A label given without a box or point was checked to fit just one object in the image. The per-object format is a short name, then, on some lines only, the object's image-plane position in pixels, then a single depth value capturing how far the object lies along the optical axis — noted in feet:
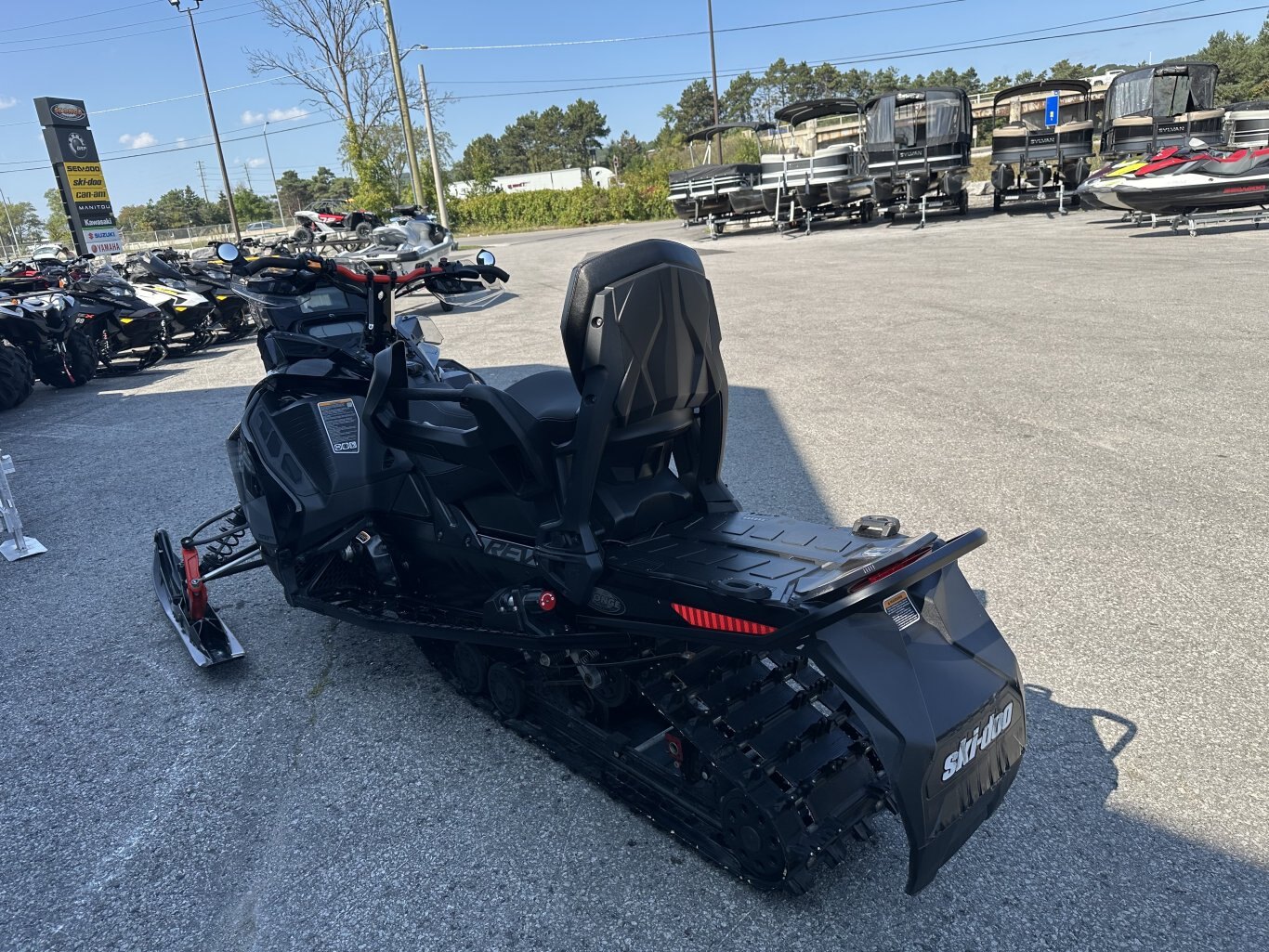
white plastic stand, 16.44
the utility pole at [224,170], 105.60
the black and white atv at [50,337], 30.99
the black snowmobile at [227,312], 39.73
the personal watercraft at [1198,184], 42.63
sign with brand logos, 68.03
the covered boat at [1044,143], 62.69
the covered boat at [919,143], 62.13
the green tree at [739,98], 284.41
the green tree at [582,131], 303.27
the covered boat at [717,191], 67.05
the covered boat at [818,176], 65.98
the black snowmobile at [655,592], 6.63
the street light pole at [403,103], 81.76
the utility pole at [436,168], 90.89
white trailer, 233.14
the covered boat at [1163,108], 57.98
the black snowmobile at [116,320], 34.06
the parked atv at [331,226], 56.85
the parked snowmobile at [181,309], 36.52
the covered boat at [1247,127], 55.16
